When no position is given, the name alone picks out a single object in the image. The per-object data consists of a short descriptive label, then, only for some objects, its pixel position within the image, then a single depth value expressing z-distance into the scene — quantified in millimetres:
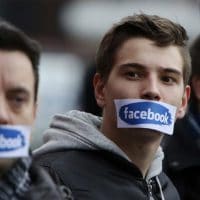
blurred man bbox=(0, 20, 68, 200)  6950
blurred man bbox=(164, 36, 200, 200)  10574
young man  8475
